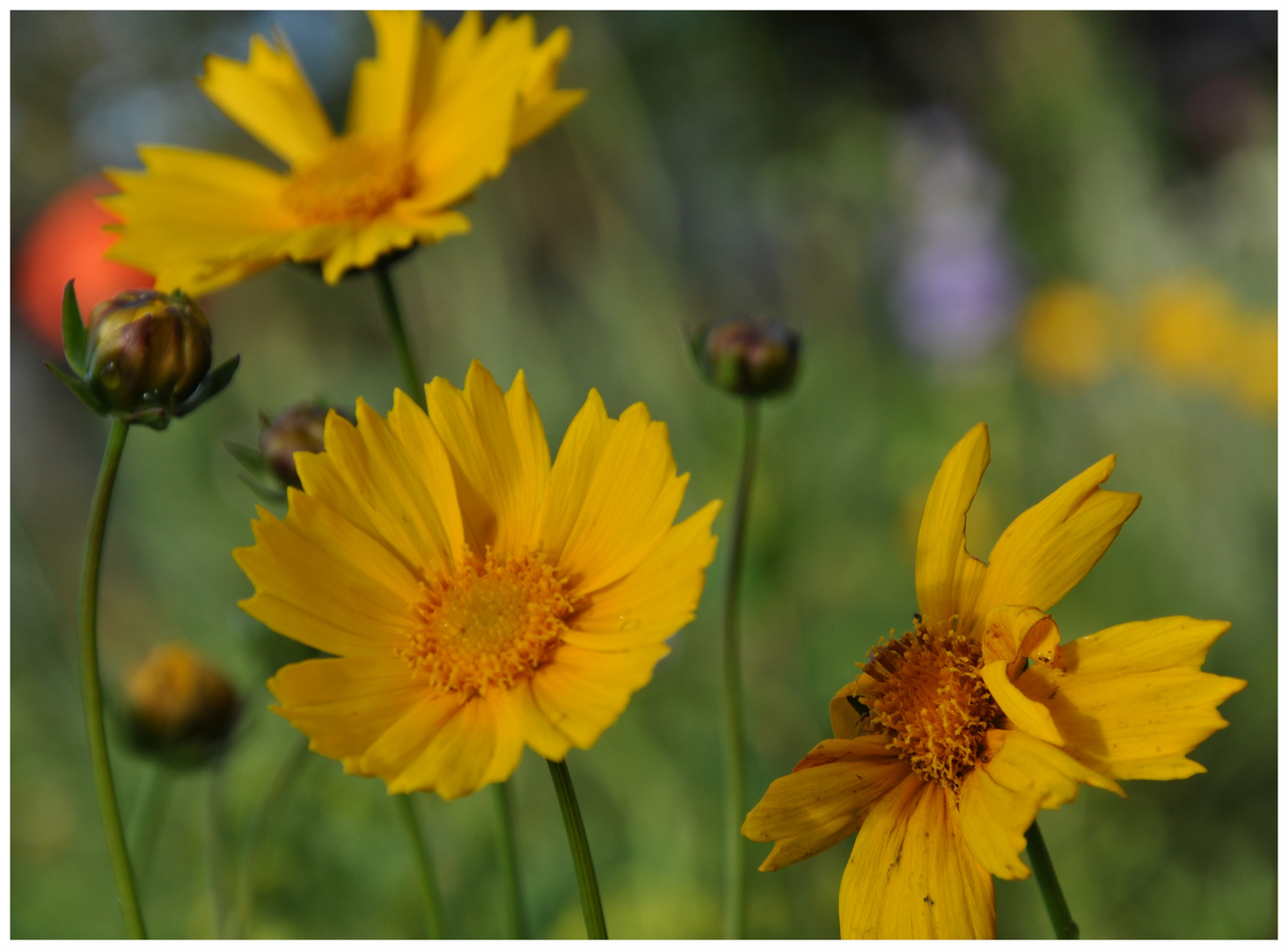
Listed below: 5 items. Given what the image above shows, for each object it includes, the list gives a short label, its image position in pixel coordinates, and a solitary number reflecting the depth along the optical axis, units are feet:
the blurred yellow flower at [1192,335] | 2.94
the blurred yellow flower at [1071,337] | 3.07
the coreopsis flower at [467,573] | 1.05
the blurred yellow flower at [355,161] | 1.21
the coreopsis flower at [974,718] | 1.02
